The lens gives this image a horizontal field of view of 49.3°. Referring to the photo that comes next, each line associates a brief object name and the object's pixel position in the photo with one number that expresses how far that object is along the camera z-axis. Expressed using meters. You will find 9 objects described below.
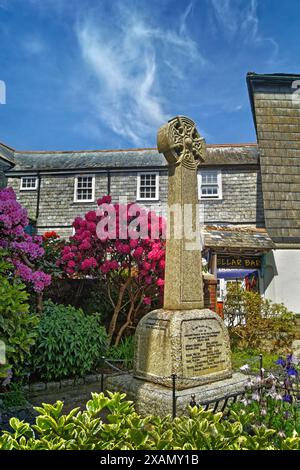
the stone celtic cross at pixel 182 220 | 4.50
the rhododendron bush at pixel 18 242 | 5.66
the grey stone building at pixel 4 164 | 19.27
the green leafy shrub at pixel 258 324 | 8.48
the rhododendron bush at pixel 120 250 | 7.24
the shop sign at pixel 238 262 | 11.42
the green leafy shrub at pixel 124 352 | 6.58
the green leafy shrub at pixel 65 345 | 5.48
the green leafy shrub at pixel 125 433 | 1.81
